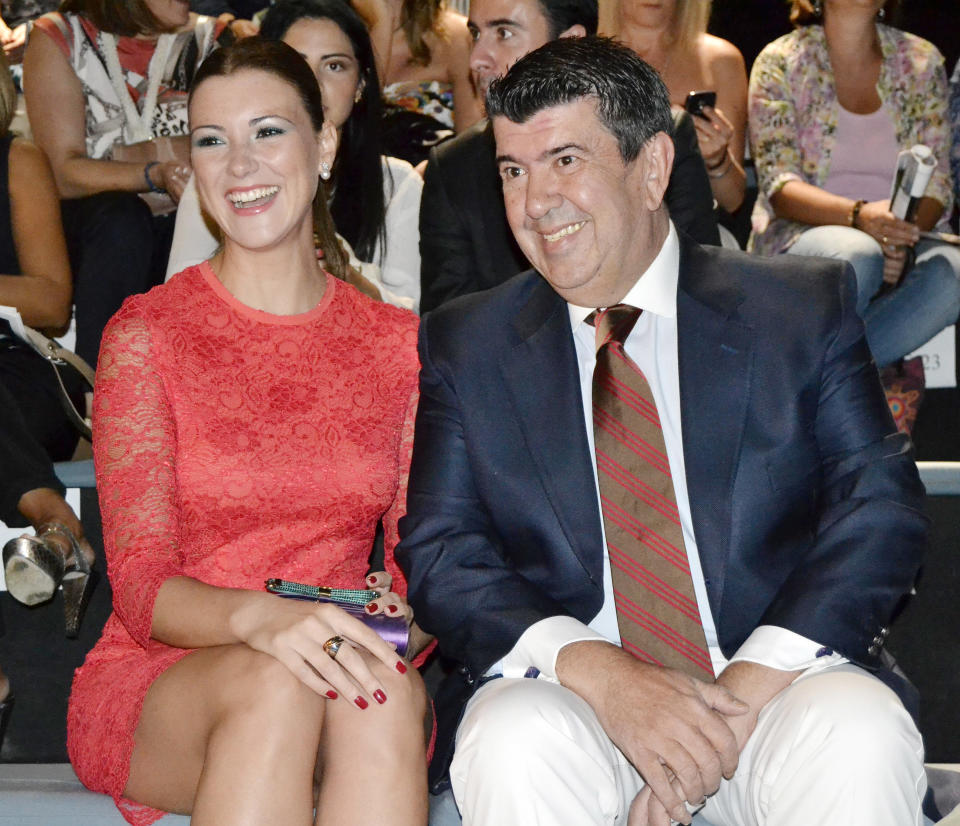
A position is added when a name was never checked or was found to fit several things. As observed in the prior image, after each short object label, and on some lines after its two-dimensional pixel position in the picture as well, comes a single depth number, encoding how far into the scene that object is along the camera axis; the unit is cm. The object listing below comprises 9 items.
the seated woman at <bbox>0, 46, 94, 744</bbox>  257
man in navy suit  177
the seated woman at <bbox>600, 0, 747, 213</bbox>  362
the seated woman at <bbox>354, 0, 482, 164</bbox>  377
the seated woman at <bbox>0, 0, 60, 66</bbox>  384
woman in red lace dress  174
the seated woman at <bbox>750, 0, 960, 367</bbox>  356
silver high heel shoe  239
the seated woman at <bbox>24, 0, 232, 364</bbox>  337
